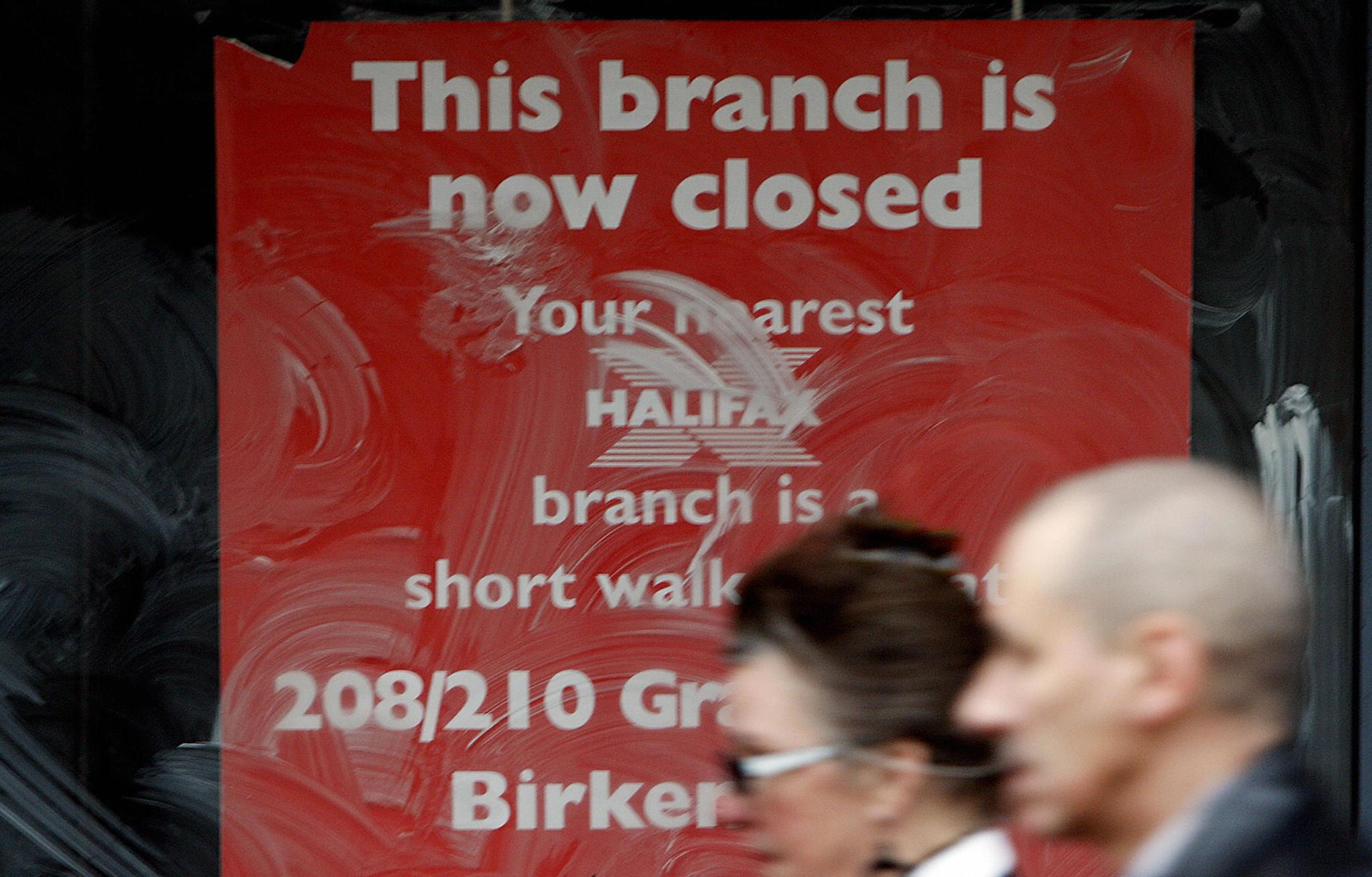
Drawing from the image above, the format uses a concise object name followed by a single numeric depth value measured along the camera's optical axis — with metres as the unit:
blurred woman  4.65
